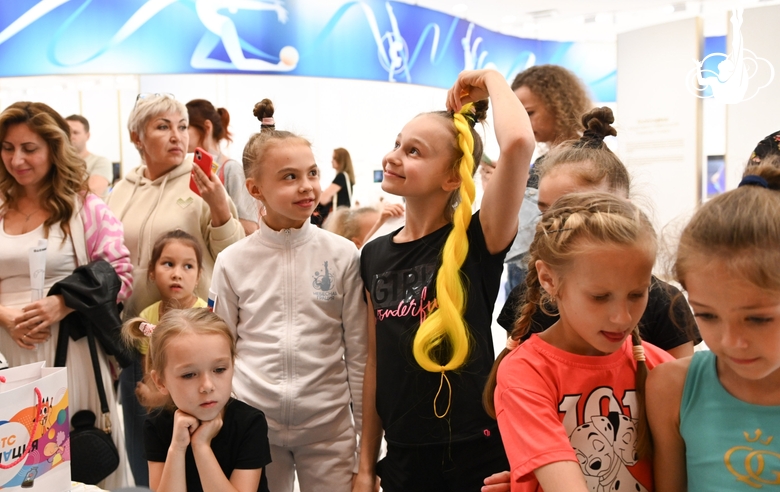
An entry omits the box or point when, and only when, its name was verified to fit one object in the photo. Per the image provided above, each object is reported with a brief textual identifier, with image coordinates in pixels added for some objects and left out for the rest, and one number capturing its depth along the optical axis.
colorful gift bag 1.55
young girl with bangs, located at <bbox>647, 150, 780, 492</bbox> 1.14
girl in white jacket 2.09
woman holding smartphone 2.95
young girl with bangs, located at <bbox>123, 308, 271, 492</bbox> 1.87
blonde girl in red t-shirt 1.32
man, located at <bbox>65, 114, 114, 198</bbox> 5.60
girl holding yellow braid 1.80
